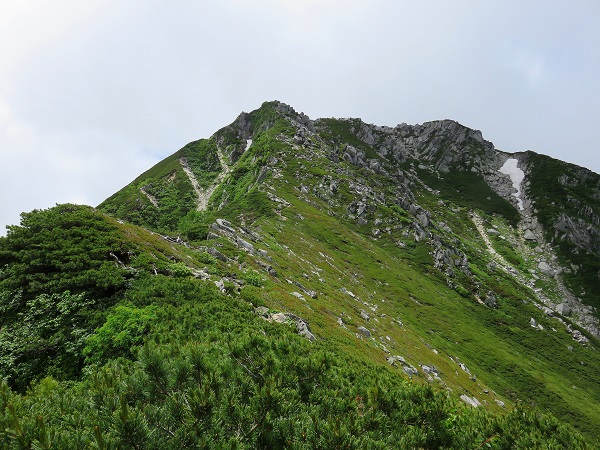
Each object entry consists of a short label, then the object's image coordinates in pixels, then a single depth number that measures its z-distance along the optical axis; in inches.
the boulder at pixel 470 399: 1104.2
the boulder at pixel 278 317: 767.0
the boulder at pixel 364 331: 1182.4
